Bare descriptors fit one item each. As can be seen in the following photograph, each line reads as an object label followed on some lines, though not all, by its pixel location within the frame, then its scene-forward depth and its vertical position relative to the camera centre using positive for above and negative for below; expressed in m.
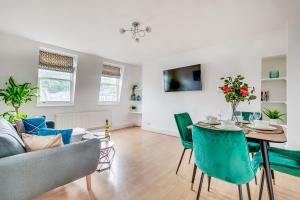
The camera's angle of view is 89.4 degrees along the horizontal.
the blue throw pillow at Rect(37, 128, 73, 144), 2.06 -0.45
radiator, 4.19 -0.56
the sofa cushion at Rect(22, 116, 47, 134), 2.55 -0.42
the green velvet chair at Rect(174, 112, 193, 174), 2.21 -0.43
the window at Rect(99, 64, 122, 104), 5.31 +0.62
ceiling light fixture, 2.72 +1.42
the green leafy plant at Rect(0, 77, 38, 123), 3.10 +0.09
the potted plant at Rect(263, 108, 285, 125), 2.98 -0.20
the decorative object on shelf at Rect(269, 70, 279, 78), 3.06 +0.65
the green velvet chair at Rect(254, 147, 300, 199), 1.40 -0.55
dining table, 1.37 -0.30
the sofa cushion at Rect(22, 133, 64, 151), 1.49 -0.42
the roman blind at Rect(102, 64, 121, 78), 5.26 +1.11
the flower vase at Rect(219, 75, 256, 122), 1.77 +0.15
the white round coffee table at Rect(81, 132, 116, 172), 2.46 -1.02
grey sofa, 1.20 -0.60
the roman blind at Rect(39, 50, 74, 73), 3.92 +1.05
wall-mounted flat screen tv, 4.07 +0.72
